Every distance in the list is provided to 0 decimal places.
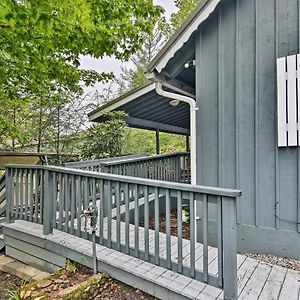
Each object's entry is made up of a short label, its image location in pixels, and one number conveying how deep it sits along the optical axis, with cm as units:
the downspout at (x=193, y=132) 457
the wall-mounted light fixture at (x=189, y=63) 488
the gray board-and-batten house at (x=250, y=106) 372
